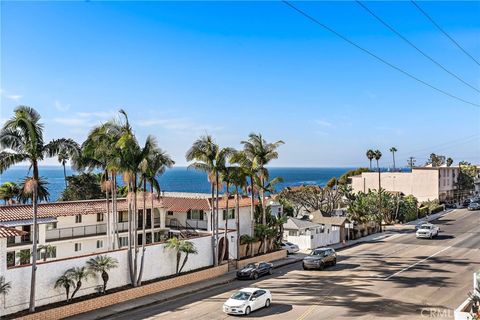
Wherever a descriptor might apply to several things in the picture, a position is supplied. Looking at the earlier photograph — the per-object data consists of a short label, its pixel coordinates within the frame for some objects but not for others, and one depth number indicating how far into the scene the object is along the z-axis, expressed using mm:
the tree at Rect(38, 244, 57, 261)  32944
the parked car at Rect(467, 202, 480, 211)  94625
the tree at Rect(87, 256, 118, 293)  28562
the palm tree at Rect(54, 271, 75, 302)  26478
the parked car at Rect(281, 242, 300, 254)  50281
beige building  102000
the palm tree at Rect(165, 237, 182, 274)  34906
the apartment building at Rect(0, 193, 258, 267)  32406
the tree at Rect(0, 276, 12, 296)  23422
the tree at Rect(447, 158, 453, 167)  144950
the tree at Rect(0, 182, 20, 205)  53688
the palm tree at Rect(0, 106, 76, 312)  24922
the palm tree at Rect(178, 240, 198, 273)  35434
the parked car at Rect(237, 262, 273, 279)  36531
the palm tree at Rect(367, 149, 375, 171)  84169
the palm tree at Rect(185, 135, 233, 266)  39094
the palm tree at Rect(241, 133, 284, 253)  46609
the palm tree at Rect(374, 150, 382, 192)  81700
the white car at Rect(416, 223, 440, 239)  59781
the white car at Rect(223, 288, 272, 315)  25547
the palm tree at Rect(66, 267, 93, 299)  27203
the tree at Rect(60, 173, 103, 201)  63312
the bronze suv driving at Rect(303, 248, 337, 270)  39344
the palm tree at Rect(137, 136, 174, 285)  31984
